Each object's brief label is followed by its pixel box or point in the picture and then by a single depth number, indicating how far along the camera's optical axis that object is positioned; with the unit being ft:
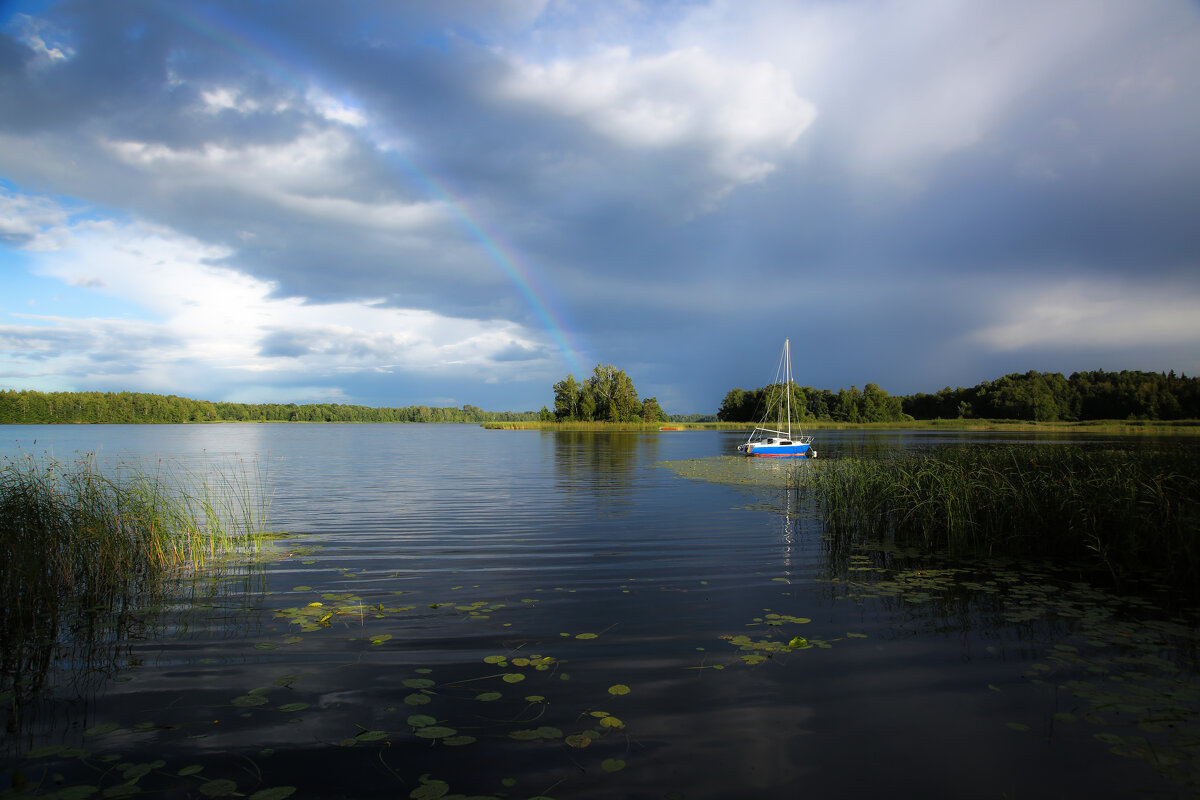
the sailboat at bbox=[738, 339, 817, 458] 141.47
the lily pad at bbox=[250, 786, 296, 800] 13.04
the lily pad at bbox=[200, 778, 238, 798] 13.08
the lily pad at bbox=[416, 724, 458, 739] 15.71
